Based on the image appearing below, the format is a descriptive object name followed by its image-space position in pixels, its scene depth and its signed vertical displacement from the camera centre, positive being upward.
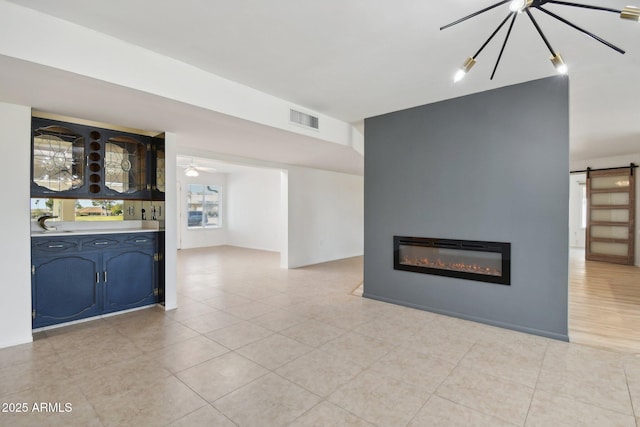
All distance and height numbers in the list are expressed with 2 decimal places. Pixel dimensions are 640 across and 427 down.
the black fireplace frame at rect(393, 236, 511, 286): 3.53 -0.45
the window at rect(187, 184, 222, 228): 10.72 +0.21
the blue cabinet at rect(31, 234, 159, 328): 3.40 -0.81
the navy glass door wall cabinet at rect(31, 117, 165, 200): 3.51 +0.63
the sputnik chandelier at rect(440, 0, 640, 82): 1.52 +1.05
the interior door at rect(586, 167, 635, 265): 7.32 -0.04
